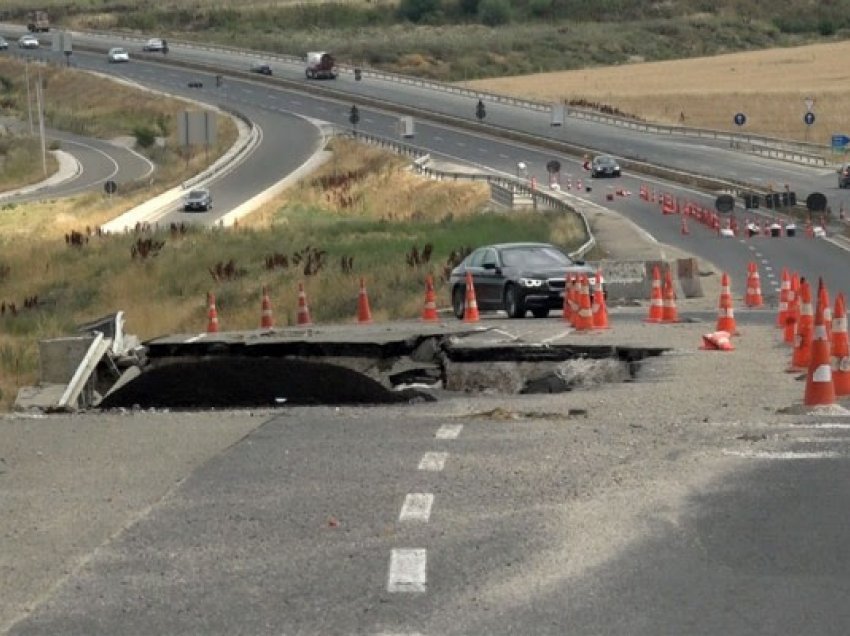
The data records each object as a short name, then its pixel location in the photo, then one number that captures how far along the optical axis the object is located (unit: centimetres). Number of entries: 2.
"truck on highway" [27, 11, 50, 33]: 17069
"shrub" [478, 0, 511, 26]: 19075
